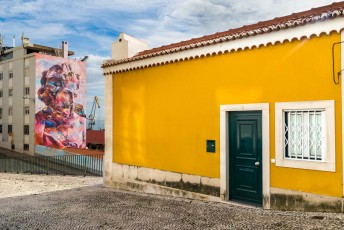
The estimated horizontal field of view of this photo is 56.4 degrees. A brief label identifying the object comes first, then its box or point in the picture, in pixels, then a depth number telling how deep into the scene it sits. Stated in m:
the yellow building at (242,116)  6.82
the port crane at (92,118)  64.19
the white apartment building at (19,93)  45.34
